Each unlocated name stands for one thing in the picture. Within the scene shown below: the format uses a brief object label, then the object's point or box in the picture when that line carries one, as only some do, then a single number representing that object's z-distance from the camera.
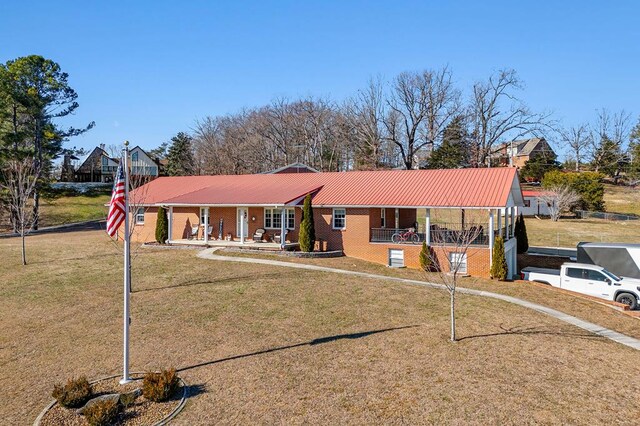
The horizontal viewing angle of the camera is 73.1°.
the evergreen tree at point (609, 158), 71.12
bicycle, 25.81
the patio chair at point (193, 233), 31.08
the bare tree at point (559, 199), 47.47
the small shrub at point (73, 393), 8.44
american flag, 9.63
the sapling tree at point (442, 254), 21.92
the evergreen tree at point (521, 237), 29.58
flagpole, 9.45
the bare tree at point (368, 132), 54.28
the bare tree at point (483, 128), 52.59
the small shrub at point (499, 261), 22.16
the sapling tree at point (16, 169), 33.95
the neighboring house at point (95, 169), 71.94
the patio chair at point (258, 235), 29.14
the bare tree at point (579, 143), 75.25
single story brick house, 24.81
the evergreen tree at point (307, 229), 26.28
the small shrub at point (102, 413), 7.76
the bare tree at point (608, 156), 71.19
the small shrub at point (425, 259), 24.06
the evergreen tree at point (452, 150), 54.50
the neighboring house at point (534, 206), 52.34
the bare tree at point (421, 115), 51.88
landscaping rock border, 8.01
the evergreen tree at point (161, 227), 29.41
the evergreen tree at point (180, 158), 68.12
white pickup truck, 19.48
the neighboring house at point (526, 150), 73.22
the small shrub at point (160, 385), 8.68
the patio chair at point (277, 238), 28.52
